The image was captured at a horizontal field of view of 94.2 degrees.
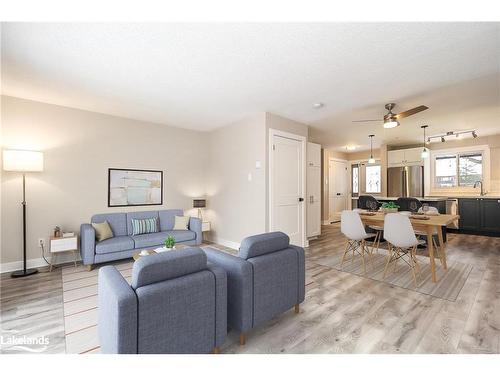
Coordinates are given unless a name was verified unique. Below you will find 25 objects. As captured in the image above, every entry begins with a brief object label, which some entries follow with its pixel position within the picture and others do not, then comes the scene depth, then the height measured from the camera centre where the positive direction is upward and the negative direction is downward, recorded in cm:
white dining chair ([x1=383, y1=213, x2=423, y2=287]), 295 -61
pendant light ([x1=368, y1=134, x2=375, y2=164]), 600 +134
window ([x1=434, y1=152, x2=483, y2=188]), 619 +47
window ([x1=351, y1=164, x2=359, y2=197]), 894 +28
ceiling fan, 349 +110
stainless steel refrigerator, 652 +16
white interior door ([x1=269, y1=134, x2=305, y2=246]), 428 +1
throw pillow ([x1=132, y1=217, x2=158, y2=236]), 408 -68
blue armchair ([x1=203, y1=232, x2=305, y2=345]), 176 -75
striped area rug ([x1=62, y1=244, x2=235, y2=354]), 182 -121
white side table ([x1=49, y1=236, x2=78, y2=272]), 337 -81
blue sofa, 343 -82
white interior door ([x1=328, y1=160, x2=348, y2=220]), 844 +4
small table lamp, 524 -34
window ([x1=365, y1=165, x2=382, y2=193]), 816 +31
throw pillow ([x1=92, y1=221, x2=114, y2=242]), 367 -68
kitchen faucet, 597 +9
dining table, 306 -50
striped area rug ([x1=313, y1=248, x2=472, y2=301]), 275 -121
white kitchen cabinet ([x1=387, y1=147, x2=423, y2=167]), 649 +87
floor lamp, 315 +35
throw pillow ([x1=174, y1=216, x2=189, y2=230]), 451 -67
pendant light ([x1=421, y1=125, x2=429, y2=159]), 556 +83
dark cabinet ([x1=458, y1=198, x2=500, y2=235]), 552 -70
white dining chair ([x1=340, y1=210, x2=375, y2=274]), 348 -61
